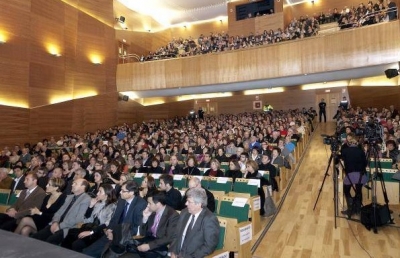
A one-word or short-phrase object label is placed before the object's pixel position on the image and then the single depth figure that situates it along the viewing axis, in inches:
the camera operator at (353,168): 135.4
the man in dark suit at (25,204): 123.7
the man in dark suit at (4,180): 185.6
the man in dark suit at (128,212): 101.0
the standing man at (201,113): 560.7
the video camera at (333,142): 142.1
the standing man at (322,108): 454.6
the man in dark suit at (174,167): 193.8
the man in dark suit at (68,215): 107.8
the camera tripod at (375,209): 126.1
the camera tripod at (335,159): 138.7
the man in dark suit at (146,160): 216.1
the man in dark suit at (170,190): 121.8
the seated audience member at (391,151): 186.4
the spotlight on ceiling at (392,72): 303.7
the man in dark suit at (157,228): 89.9
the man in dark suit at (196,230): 83.1
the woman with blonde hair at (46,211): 114.1
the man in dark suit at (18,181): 177.0
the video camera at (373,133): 129.0
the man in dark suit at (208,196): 112.2
